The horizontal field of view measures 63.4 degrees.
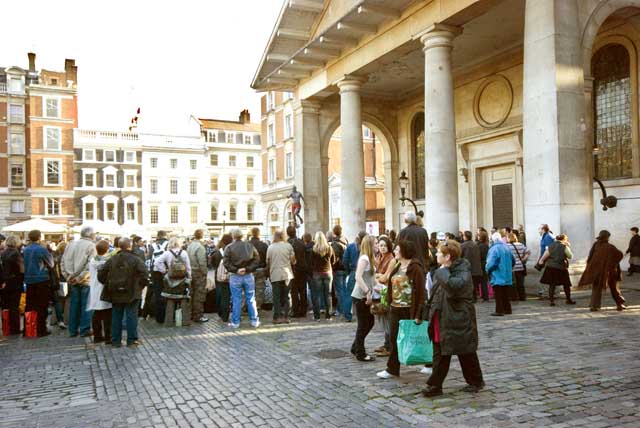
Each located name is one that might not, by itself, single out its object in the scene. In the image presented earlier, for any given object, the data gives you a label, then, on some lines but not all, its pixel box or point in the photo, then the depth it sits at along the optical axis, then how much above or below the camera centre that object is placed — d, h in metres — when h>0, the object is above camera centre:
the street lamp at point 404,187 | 23.14 +1.84
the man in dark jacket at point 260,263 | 11.19 -0.74
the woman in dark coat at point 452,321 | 5.24 -1.00
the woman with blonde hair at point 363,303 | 7.09 -1.06
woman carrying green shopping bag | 5.88 -0.78
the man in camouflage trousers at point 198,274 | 11.02 -0.94
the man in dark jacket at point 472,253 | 11.70 -0.67
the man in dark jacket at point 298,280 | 11.30 -1.15
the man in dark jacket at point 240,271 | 10.08 -0.81
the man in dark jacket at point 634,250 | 14.76 -0.89
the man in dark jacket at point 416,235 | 9.38 -0.18
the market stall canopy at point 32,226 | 20.59 +0.38
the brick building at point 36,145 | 54.59 +9.57
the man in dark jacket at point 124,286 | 8.56 -0.89
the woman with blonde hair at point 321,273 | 10.52 -0.94
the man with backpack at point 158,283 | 11.23 -1.13
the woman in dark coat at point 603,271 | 10.10 -1.01
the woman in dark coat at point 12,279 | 9.98 -0.84
